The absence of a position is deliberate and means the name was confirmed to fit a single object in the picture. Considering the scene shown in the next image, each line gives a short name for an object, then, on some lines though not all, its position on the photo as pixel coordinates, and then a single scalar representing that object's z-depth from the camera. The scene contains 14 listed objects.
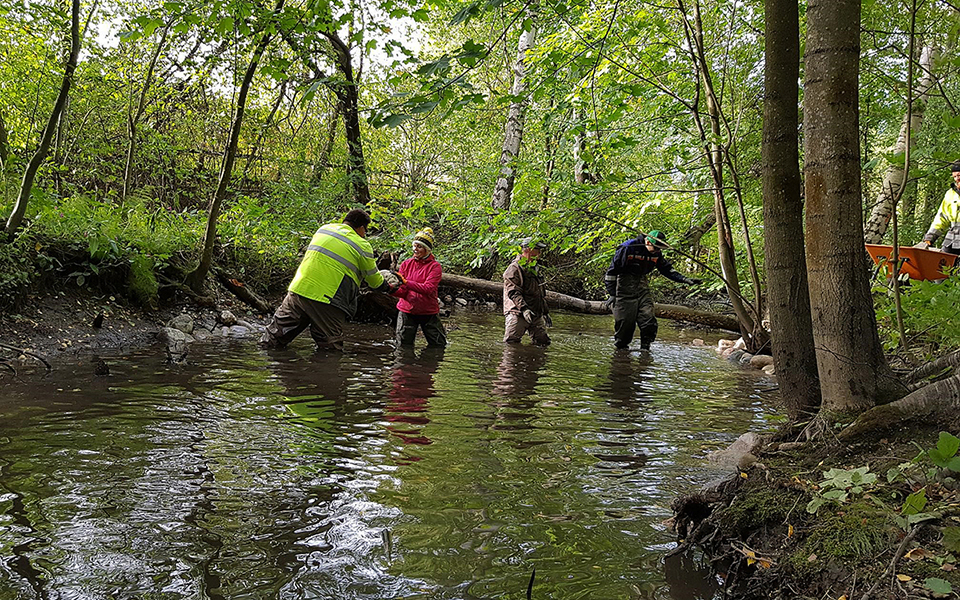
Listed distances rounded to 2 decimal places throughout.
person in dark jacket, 10.88
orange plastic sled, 7.07
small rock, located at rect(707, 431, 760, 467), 4.00
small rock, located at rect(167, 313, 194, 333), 8.64
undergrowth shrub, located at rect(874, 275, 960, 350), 4.16
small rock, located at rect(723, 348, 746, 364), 9.67
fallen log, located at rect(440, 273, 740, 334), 14.02
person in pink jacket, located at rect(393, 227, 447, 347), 9.47
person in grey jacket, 10.65
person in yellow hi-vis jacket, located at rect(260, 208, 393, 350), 8.21
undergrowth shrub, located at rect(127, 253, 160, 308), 8.59
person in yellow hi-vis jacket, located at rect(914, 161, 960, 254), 7.15
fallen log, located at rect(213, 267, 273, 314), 11.10
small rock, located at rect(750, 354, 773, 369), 8.98
